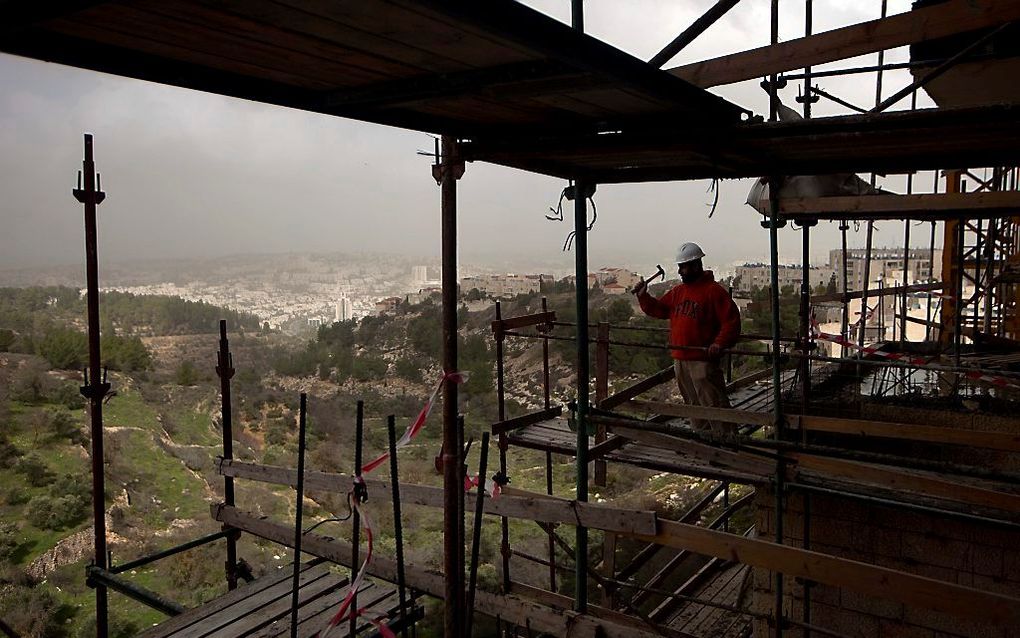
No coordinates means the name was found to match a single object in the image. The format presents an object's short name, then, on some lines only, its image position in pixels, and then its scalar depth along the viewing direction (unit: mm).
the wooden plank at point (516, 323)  6869
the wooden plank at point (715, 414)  5258
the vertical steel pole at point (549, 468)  7471
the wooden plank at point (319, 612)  3893
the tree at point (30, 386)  22766
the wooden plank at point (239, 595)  3945
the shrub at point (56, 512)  16094
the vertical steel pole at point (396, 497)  3178
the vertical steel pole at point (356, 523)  3336
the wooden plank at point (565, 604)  6316
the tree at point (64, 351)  26938
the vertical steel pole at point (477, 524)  3171
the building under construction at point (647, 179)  2014
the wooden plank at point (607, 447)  5433
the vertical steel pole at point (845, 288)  9719
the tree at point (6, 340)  28558
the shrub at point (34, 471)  17797
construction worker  5723
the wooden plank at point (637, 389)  6118
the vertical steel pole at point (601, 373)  7391
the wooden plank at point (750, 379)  7347
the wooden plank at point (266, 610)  3896
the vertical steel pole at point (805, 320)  6039
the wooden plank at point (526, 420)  6938
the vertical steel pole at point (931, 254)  12675
